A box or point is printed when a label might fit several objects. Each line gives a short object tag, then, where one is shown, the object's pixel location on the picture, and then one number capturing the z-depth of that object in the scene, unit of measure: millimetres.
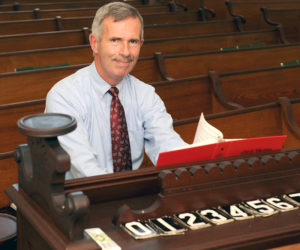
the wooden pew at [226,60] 3309
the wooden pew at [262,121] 2484
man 1627
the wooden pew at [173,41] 3486
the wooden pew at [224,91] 2828
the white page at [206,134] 1301
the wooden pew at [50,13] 4188
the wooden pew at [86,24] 3832
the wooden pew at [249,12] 4848
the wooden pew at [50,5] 4539
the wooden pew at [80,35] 3467
